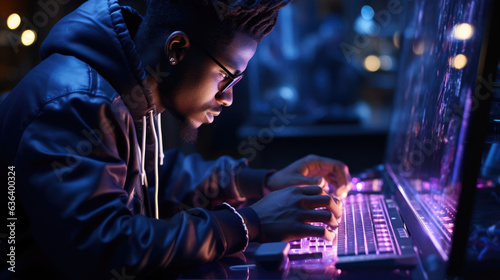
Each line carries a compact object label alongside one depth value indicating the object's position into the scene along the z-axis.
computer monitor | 0.66
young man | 0.77
